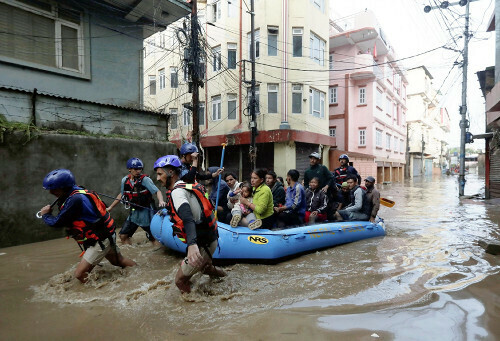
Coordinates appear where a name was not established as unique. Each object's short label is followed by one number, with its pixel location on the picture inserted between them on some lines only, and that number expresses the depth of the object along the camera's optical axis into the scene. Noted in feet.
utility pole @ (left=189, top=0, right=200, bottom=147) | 36.35
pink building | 70.69
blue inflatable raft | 15.53
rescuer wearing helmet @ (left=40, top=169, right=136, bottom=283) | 10.72
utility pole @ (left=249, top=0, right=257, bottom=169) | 46.70
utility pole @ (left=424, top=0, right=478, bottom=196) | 47.75
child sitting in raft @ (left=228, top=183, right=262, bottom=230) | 16.15
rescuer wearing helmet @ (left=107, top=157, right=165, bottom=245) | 16.93
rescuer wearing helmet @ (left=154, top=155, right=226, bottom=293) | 9.55
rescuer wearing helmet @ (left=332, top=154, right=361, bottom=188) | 25.49
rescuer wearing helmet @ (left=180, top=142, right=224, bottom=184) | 15.10
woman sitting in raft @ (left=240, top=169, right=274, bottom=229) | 16.69
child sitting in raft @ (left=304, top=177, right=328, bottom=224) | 20.61
